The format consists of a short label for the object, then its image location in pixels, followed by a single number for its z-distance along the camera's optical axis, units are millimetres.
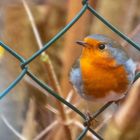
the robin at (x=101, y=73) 2042
